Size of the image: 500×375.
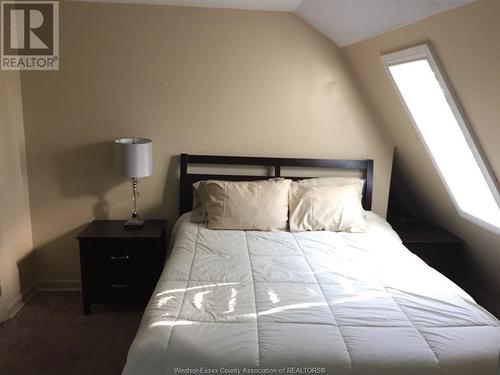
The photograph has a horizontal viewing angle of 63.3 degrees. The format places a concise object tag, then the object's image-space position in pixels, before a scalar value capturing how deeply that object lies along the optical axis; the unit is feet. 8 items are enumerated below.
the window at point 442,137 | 8.04
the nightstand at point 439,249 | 9.47
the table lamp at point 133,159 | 9.12
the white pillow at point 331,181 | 10.02
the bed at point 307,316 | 4.92
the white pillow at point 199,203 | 9.44
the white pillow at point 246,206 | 9.07
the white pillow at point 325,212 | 9.25
